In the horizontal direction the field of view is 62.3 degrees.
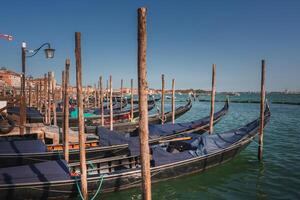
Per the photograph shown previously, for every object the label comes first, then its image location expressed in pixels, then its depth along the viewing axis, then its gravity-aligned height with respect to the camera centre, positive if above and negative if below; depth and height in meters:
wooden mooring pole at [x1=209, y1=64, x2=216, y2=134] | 11.66 +0.00
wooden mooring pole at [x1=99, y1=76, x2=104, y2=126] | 20.82 +0.15
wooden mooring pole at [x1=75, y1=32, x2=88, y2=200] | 5.98 -0.77
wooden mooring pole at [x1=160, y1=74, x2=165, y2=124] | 16.40 +0.26
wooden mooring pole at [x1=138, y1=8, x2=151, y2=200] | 3.69 -0.24
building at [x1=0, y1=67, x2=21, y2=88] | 43.96 +1.71
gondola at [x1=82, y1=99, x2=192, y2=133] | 16.26 -2.43
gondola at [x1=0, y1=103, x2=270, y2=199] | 6.09 -2.41
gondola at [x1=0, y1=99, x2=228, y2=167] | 8.31 -2.23
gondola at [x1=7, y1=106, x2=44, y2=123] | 16.77 -2.00
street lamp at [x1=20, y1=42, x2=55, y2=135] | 9.61 -0.45
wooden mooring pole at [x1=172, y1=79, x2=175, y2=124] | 16.38 -0.13
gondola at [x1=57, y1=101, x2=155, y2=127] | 19.28 -2.48
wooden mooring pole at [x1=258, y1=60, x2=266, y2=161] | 10.11 -0.60
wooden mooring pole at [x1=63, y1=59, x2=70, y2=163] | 7.49 -0.75
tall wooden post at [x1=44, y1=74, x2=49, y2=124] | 16.40 -1.43
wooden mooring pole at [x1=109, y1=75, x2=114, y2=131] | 14.91 -1.93
